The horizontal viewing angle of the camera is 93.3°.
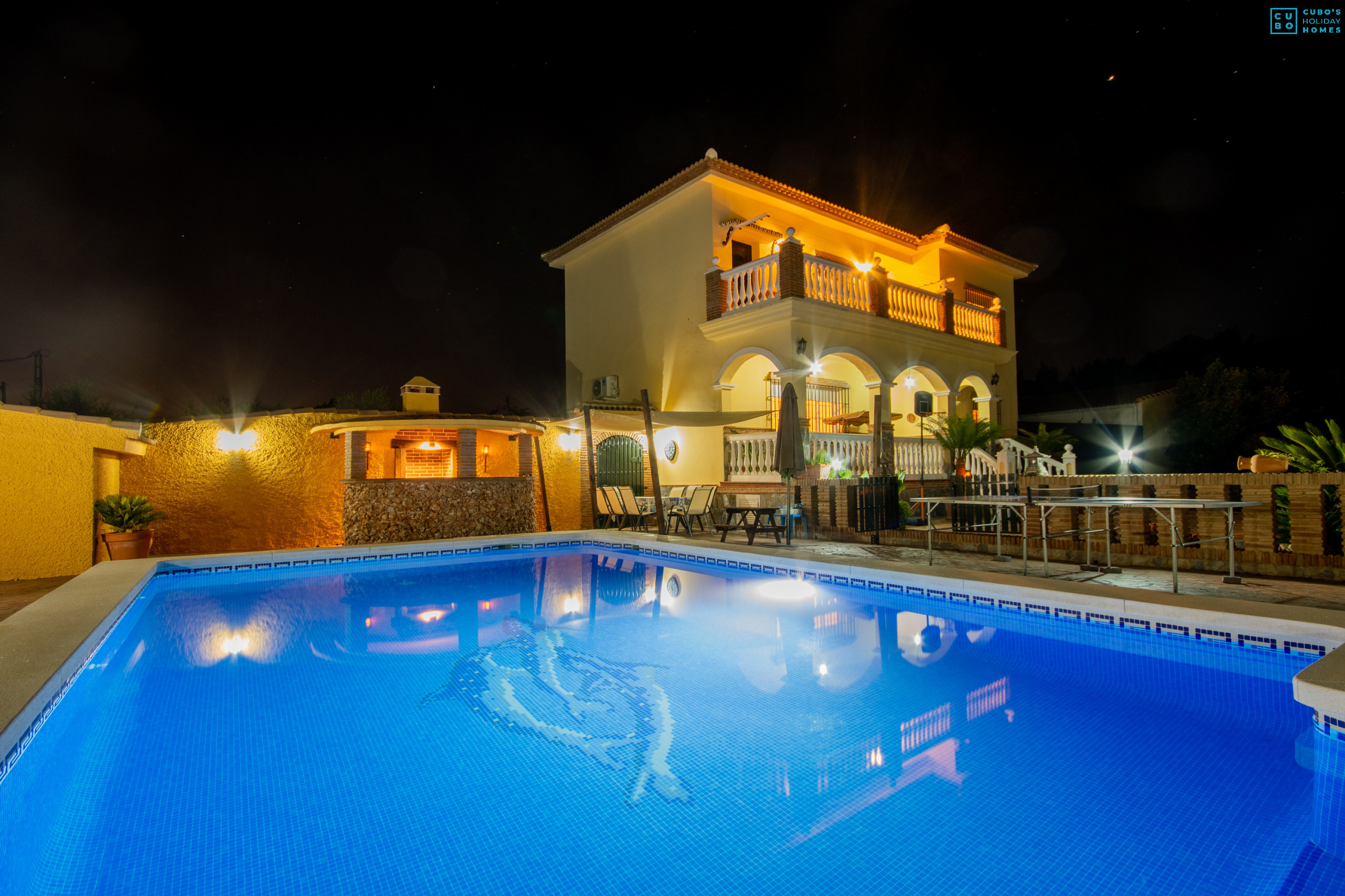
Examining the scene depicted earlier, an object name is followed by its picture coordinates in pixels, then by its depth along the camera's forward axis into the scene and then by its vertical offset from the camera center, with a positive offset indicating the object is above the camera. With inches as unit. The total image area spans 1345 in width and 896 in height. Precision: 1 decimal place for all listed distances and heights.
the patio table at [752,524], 367.6 -33.7
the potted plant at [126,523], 344.8 -24.9
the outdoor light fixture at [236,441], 436.8 +24.3
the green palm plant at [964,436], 509.4 +23.2
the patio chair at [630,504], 473.4 -25.5
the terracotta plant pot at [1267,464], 287.4 -2.0
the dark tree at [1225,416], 621.3 +44.8
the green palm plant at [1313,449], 271.3 +4.8
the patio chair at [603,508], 508.4 -31.2
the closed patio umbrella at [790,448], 375.2 +11.5
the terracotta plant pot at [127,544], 343.3 -36.7
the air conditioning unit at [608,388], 649.0 +84.9
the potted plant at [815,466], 456.1 +0.3
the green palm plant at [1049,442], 570.3 +20.1
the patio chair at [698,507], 445.7 -27.0
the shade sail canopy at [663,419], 467.5 +37.7
